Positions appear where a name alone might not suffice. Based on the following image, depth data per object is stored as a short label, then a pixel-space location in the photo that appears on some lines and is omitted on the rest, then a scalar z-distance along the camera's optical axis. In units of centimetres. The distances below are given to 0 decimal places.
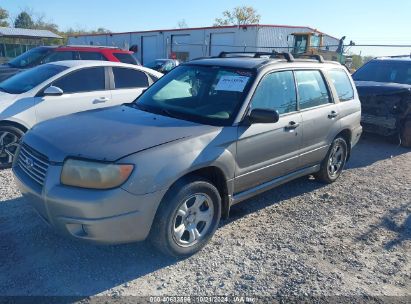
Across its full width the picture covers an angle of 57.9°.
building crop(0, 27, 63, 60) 3078
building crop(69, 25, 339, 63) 3244
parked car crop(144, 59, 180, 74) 1983
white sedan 535
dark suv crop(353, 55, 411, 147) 773
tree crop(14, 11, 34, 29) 7250
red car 928
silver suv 286
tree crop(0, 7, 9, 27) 6644
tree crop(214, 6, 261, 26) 6575
